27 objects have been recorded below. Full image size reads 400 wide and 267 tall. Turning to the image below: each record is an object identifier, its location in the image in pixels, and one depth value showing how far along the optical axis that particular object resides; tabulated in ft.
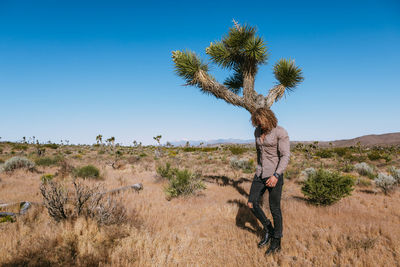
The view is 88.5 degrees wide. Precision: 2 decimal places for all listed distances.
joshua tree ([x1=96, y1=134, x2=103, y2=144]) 131.42
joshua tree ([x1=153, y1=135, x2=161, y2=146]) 101.55
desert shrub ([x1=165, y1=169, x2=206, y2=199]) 21.24
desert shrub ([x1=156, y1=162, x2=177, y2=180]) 30.42
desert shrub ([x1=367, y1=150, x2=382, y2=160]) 60.23
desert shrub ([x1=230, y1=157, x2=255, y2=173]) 43.59
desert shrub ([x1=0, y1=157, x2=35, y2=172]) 32.50
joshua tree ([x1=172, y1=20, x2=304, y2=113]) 21.39
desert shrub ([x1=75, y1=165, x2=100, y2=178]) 29.97
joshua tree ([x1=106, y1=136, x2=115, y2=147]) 108.84
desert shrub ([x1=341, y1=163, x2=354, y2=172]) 41.20
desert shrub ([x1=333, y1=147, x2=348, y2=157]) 73.69
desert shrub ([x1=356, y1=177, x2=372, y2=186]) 28.14
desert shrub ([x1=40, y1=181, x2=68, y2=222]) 11.04
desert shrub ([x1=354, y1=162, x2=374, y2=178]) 35.86
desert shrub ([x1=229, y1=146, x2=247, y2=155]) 89.33
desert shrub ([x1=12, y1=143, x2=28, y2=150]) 96.52
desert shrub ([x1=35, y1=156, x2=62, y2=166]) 41.86
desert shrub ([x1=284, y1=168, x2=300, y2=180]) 34.58
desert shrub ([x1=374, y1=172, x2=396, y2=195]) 23.35
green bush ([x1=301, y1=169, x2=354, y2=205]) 17.99
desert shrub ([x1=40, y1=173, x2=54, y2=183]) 25.53
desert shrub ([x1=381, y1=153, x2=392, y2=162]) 54.98
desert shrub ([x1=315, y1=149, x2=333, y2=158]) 71.43
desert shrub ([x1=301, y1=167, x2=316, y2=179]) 34.51
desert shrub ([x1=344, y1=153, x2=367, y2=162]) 59.54
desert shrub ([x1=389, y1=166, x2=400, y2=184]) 26.69
